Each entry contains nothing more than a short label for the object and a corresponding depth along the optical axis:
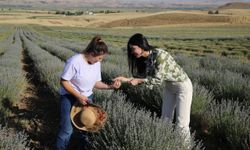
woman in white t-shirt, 4.38
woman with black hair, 4.48
